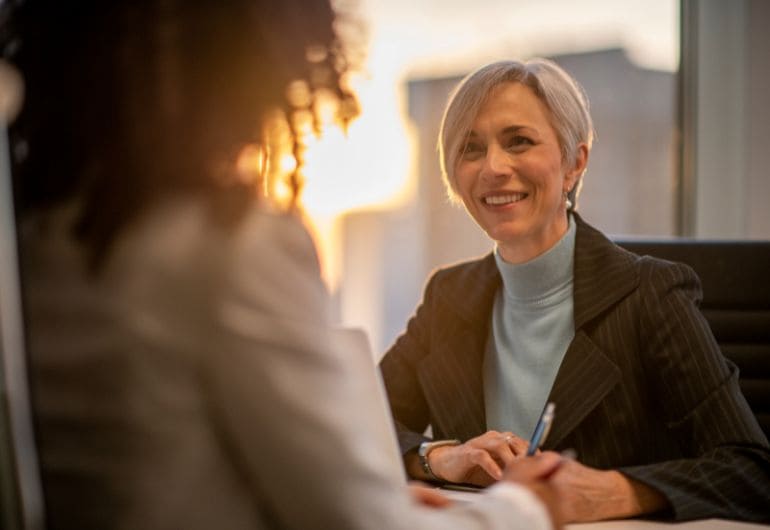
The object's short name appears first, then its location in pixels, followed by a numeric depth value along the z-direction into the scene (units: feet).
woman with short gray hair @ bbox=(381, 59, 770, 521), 4.37
